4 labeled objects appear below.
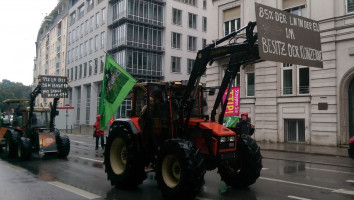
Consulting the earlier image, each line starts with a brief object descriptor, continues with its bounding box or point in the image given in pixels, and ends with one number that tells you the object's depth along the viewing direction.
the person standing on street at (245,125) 11.87
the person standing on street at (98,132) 16.20
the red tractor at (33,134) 11.96
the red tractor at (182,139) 5.95
